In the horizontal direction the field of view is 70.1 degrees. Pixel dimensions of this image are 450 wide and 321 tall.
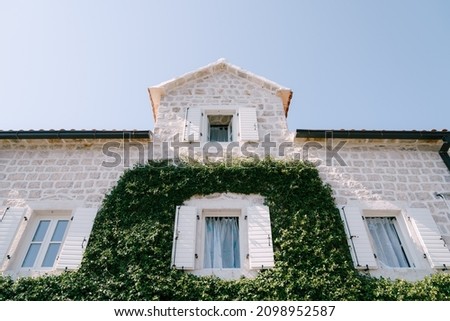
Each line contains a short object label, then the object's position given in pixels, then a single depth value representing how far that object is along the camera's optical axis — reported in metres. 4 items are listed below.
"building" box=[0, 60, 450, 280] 6.35
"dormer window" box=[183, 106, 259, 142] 8.42
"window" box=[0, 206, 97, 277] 6.18
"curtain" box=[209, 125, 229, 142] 8.98
